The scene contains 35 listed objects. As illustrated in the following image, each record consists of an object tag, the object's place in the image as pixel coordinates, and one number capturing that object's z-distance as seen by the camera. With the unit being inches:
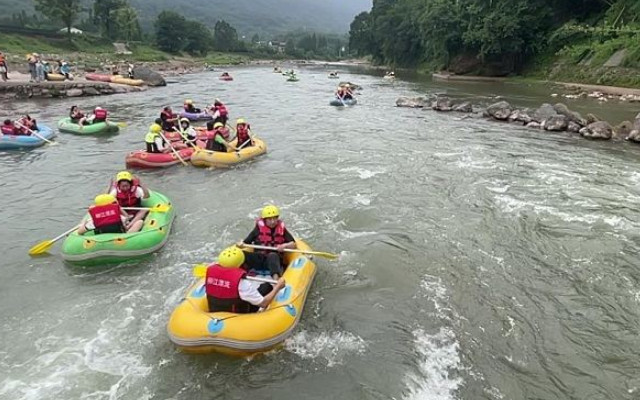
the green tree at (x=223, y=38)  4323.3
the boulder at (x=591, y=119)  774.5
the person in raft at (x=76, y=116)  749.0
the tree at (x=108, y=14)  2960.1
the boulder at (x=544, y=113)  815.1
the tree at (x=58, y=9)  2388.0
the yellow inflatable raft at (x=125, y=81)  1384.1
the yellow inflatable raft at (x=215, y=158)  557.3
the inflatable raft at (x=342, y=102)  1074.7
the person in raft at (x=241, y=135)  597.3
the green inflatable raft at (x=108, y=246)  321.4
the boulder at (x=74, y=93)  1175.0
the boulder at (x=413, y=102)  1086.4
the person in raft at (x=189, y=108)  847.3
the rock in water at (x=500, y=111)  890.1
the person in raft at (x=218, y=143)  573.0
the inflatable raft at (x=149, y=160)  556.7
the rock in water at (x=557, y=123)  775.1
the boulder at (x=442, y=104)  1013.8
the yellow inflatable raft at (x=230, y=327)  228.5
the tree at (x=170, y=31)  3159.5
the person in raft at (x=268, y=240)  292.2
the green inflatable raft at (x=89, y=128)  726.5
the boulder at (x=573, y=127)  759.7
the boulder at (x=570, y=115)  773.9
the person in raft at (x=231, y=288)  237.3
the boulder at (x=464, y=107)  998.7
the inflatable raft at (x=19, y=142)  631.8
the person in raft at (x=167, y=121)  647.1
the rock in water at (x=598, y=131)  702.5
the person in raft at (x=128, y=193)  362.3
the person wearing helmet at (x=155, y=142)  564.1
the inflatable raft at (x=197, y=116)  832.3
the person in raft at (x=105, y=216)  330.3
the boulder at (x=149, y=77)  1494.8
